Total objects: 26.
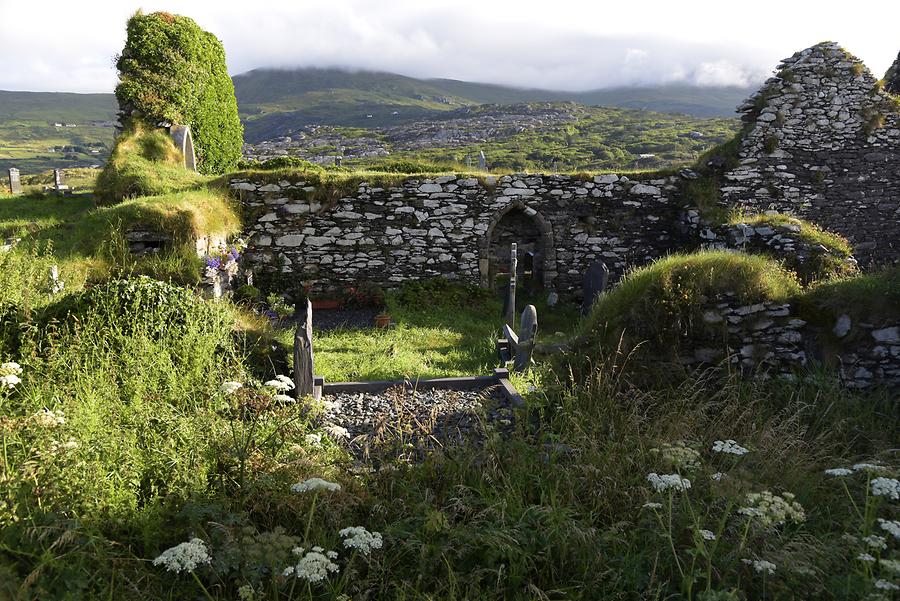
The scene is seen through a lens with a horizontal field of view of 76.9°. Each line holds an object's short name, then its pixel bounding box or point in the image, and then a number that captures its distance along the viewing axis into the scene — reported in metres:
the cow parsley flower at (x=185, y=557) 2.76
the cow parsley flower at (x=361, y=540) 3.06
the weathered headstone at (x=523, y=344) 8.24
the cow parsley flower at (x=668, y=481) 3.36
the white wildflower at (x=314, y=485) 3.33
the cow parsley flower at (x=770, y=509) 3.09
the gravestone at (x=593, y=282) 11.70
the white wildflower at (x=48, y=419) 3.71
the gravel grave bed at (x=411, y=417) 5.12
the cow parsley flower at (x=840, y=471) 3.46
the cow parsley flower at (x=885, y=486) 3.30
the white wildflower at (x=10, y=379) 3.88
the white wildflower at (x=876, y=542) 2.93
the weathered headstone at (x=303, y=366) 6.48
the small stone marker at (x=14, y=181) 19.67
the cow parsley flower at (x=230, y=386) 4.28
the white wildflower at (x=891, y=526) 2.91
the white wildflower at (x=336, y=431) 5.36
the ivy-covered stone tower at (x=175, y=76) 13.66
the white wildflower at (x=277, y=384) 4.42
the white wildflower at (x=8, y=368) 4.06
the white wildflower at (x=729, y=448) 3.82
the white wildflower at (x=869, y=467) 3.36
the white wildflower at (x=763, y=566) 2.90
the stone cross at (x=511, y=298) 11.24
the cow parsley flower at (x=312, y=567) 2.76
